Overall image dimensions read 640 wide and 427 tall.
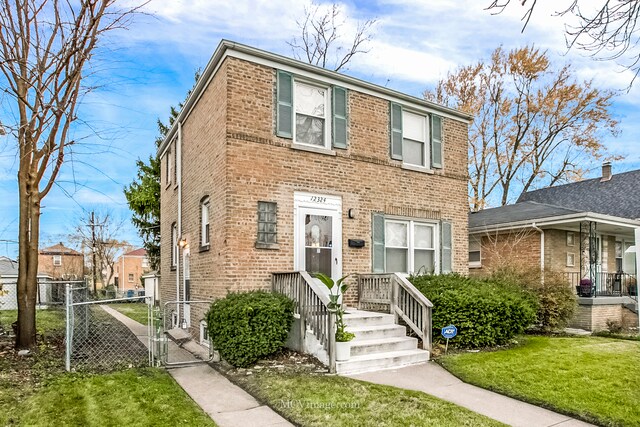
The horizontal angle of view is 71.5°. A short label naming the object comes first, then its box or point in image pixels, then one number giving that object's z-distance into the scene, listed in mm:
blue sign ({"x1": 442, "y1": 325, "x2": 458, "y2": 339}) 7723
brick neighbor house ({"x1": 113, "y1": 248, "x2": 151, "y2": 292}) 55969
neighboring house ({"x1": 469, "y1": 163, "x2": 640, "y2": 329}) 13422
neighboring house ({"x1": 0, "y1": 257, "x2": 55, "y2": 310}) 19453
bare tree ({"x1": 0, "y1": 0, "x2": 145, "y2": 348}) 7523
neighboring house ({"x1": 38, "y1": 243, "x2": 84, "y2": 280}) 41688
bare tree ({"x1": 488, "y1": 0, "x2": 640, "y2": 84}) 4051
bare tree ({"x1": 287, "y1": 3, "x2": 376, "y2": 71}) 21656
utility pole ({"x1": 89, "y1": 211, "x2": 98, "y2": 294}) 30578
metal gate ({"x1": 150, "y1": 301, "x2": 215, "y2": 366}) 7445
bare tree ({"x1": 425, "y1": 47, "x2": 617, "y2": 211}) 23266
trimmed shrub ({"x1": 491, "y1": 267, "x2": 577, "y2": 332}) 10773
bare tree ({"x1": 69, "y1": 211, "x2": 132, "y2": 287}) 35406
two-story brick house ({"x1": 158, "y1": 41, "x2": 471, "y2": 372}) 8523
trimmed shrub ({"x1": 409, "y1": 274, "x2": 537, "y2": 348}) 8188
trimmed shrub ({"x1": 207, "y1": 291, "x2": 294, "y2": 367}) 6832
